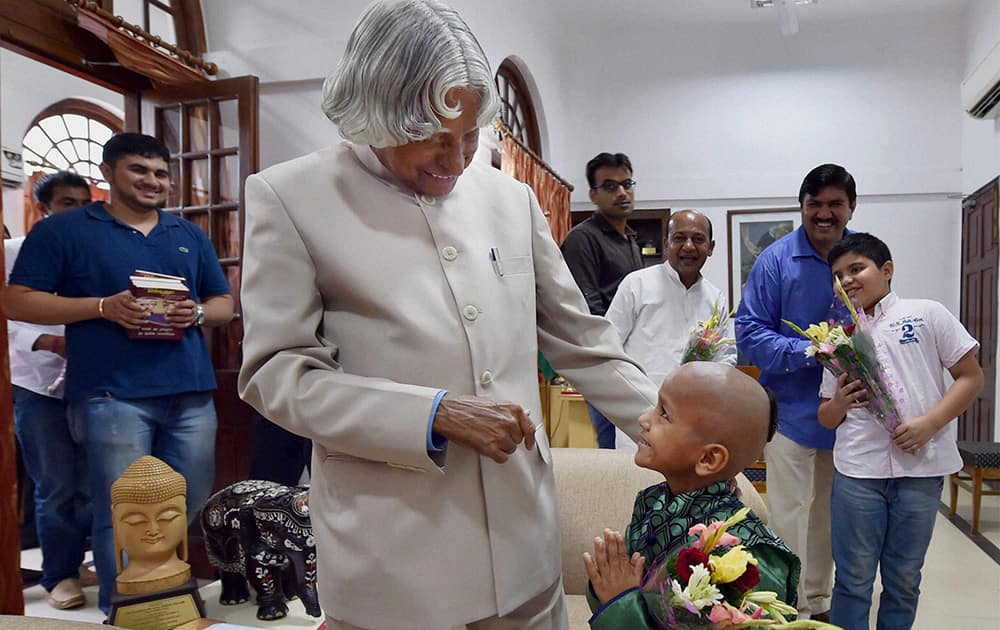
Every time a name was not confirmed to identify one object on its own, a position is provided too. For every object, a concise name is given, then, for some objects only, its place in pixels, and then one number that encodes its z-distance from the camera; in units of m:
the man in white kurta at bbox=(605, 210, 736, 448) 3.31
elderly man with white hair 1.08
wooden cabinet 8.31
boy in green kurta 1.17
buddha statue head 2.20
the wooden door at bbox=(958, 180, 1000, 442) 6.34
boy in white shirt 2.34
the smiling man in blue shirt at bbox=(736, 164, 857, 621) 2.78
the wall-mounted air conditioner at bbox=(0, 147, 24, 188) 5.34
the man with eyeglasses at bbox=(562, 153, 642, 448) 3.70
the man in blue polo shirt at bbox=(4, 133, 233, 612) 2.77
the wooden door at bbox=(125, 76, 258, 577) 3.75
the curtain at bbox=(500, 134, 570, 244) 5.66
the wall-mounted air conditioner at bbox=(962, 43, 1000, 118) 5.66
